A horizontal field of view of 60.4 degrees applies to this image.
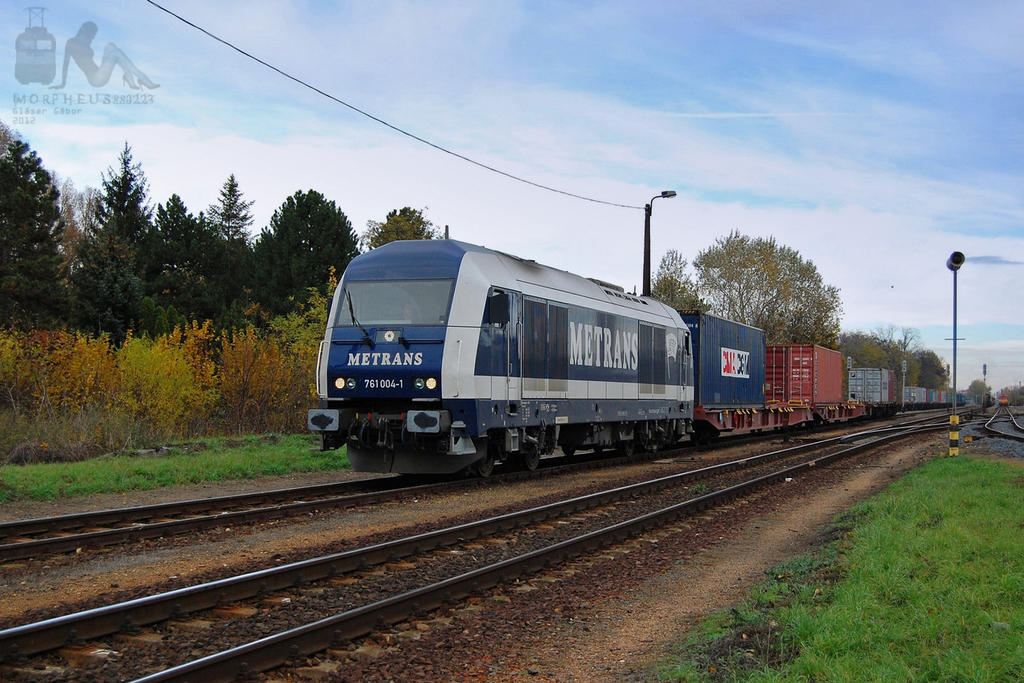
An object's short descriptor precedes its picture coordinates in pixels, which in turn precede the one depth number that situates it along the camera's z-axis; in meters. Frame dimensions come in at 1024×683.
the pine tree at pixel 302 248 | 50.41
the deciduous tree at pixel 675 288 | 55.34
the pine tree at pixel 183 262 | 50.22
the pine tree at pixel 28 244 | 33.91
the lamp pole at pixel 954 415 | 20.27
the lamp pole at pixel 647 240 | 28.79
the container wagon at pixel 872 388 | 58.94
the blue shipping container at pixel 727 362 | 25.25
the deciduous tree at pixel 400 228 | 48.19
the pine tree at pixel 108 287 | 37.00
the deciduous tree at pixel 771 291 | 58.81
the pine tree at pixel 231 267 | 48.84
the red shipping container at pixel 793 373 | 34.19
